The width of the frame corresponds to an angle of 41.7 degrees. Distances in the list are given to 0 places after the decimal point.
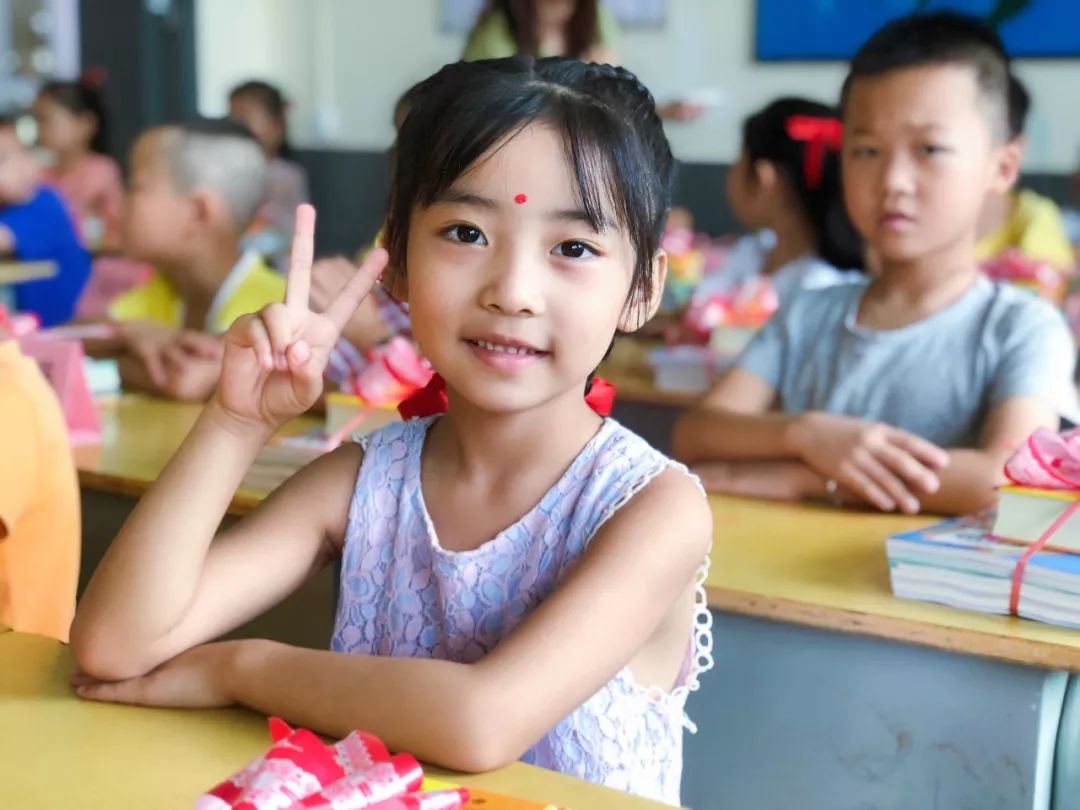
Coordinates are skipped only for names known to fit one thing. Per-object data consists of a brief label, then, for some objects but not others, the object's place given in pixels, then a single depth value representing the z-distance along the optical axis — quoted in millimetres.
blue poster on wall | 5832
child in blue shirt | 4902
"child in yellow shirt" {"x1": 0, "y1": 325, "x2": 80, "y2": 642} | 1492
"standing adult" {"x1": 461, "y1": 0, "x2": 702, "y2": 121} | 3867
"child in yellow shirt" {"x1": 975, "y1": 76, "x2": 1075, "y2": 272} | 4648
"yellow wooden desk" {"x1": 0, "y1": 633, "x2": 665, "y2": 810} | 930
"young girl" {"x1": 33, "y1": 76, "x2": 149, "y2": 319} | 6668
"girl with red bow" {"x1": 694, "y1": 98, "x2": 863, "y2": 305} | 3381
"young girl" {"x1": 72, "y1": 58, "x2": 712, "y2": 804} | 1062
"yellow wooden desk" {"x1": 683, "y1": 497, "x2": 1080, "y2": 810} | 1404
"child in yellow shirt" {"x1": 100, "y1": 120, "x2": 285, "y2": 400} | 2879
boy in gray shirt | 1958
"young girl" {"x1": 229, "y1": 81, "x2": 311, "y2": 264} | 5633
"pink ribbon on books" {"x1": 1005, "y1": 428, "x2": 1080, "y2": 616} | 1532
